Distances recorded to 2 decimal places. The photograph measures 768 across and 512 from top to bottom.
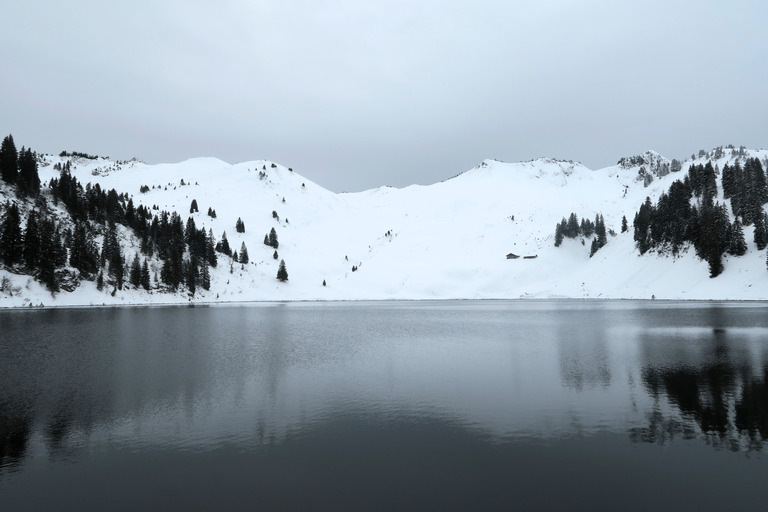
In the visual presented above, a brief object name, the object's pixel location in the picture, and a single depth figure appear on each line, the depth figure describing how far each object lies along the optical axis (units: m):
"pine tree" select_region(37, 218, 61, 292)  102.56
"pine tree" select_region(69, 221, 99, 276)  110.50
